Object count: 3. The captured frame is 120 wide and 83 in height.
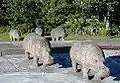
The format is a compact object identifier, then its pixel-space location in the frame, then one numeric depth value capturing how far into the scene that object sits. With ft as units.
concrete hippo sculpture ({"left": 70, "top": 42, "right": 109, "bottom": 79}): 21.17
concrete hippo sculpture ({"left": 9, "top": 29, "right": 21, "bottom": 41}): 40.28
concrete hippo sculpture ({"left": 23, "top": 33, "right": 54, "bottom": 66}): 24.14
